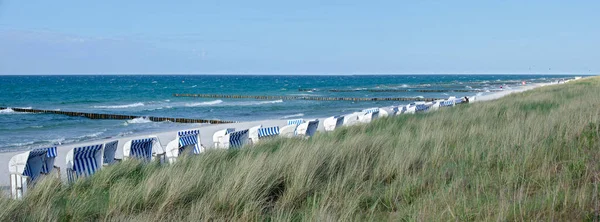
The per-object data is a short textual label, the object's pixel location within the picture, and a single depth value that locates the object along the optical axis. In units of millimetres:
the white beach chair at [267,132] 13023
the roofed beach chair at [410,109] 21631
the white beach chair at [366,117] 16516
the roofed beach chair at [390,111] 20238
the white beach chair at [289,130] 13438
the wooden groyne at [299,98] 53812
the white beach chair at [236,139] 11281
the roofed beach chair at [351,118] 17748
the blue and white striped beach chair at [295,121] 18373
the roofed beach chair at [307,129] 13578
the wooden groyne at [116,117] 29569
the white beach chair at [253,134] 12749
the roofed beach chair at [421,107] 22766
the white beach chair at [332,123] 15617
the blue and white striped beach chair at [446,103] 26922
